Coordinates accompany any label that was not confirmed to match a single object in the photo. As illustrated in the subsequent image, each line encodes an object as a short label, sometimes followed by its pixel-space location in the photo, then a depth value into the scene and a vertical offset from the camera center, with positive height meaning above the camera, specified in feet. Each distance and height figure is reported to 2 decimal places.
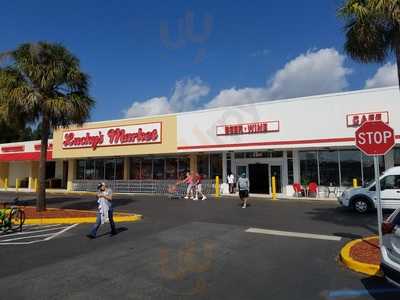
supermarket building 63.72 +7.57
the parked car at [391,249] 15.52 -3.50
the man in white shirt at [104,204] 34.08 -2.40
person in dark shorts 53.52 -1.54
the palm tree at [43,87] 47.98 +13.47
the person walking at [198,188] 69.72 -1.88
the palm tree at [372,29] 28.22 +13.20
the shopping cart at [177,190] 76.33 -2.47
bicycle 36.99 -4.19
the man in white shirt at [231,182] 76.43 -0.94
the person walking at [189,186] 70.78 -1.61
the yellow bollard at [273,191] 67.46 -2.72
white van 43.68 -2.48
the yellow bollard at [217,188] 76.18 -2.12
